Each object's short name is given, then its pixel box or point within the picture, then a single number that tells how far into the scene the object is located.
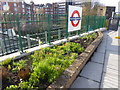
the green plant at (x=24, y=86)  1.54
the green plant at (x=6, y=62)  2.24
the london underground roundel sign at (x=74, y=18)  3.65
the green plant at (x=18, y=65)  2.11
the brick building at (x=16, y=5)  39.93
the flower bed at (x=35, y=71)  1.73
